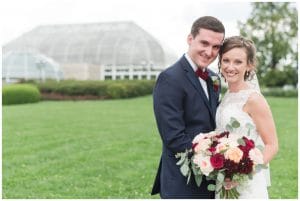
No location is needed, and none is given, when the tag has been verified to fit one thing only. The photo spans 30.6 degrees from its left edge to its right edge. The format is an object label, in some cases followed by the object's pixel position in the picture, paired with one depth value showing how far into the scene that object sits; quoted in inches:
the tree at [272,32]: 1364.4
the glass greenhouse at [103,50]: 2014.0
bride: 127.1
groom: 124.8
